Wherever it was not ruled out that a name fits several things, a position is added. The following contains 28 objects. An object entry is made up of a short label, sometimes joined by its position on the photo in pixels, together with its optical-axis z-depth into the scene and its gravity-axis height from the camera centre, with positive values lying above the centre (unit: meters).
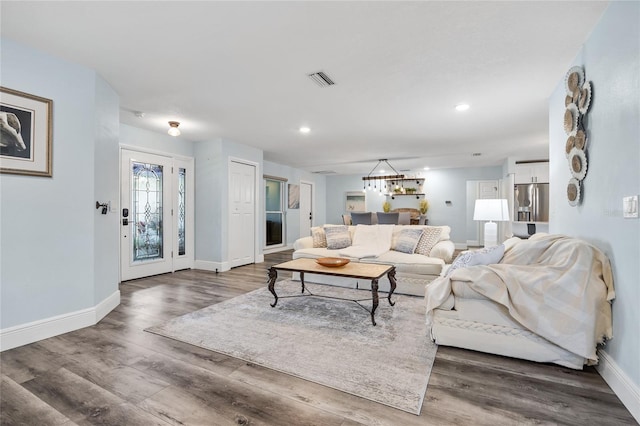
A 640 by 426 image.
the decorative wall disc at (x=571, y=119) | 2.41 +0.76
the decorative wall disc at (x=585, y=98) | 2.21 +0.85
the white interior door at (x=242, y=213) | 5.63 -0.01
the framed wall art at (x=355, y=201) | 10.30 +0.37
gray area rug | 1.95 -1.07
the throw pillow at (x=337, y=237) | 4.96 -0.41
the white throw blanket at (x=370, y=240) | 4.57 -0.45
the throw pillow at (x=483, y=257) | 2.63 -0.39
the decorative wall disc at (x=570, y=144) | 2.47 +0.57
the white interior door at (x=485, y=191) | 8.44 +0.60
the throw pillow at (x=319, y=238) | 5.19 -0.44
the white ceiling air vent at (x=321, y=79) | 2.88 +1.30
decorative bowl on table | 3.37 -0.55
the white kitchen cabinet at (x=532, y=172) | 6.90 +0.92
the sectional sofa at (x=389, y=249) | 3.96 -0.57
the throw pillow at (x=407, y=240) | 4.57 -0.42
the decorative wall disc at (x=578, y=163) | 2.30 +0.39
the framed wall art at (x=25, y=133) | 2.40 +0.65
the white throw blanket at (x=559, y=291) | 1.98 -0.55
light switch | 1.62 +0.03
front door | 4.60 -0.05
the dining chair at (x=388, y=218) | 6.17 -0.11
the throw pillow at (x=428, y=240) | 4.54 -0.42
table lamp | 4.05 -0.03
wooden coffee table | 2.98 -0.62
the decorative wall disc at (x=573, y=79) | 2.35 +1.07
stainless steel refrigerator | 6.87 +0.24
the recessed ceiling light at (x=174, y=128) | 4.30 +1.22
